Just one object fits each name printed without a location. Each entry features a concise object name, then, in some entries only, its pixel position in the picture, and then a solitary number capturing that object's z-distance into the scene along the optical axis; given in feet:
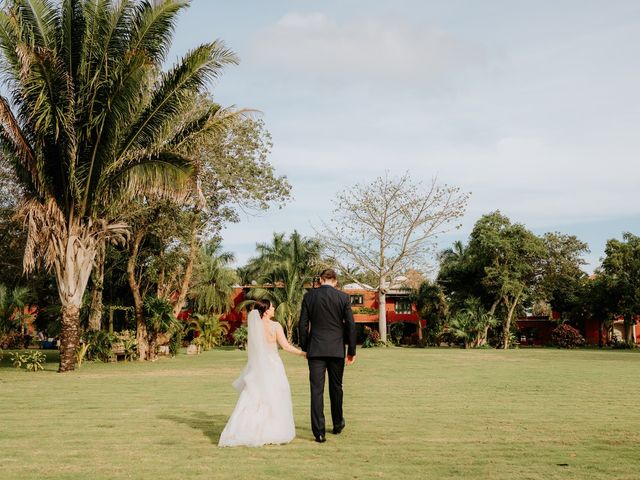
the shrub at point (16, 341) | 147.82
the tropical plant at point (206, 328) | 134.72
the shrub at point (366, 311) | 199.11
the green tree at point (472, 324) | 159.74
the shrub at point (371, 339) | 161.47
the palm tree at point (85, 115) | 63.98
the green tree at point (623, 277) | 155.22
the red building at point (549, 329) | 192.24
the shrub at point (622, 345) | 158.95
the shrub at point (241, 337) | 154.40
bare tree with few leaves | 158.71
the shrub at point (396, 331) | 192.36
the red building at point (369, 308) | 200.34
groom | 27.37
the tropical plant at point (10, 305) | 87.25
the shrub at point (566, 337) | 159.74
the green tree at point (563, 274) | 169.78
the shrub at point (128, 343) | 91.35
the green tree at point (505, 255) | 158.30
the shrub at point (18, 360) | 72.84
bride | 26.30
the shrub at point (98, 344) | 88.58
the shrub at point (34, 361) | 72.23
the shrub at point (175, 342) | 110.32
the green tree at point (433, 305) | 176.65
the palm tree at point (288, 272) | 174.70
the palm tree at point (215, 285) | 180.96
